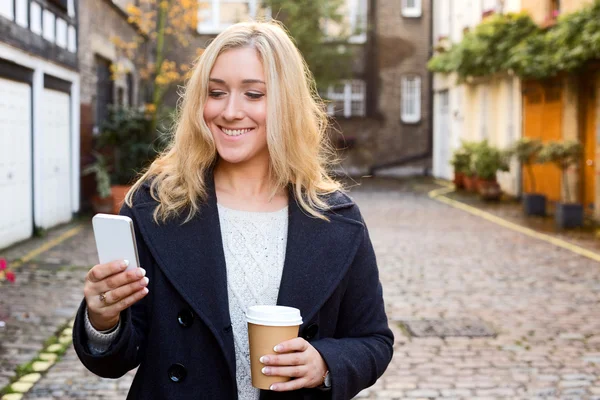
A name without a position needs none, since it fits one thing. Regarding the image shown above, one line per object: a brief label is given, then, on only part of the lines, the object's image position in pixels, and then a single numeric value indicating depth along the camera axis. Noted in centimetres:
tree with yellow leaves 1752
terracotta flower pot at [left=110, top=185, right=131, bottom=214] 1608
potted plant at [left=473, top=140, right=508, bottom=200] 2058
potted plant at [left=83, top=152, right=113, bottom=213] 1593
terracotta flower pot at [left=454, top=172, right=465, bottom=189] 2498
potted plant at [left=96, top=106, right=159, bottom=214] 1666
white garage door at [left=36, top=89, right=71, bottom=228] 1422
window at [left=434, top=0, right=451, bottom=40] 2938
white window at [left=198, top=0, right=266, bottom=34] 3225
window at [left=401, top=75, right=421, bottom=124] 3309
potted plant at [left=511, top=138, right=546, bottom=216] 1767
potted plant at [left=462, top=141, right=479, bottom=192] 2250
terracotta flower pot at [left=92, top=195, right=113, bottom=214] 1633
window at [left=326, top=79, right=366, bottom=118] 3303
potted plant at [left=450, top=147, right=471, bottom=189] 2344
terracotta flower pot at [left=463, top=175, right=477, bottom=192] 2392
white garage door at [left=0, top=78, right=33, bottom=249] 1198
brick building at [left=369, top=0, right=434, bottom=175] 3300
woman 224
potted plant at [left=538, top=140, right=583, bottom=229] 1532
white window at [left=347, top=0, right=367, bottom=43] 3278
